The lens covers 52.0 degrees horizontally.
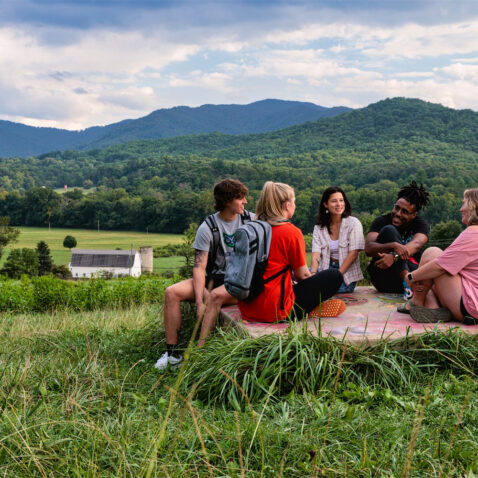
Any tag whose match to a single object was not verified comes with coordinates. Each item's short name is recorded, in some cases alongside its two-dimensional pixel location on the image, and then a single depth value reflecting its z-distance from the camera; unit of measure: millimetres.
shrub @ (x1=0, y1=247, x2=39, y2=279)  53950
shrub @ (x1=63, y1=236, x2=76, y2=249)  70188
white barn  58500
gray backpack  3547
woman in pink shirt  3600
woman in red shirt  3678
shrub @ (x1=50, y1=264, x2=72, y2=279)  56975
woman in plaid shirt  4984
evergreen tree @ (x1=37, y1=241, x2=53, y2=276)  58750
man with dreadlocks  4820
